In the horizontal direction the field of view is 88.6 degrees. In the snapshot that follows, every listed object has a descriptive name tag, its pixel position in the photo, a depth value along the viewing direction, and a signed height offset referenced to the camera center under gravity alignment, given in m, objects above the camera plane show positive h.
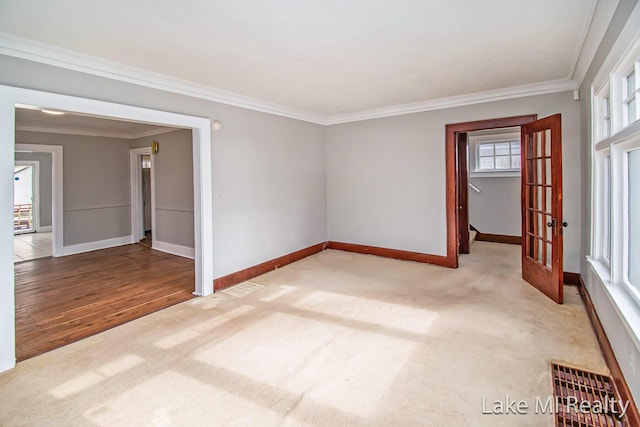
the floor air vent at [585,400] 1.79 -1.14
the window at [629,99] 2.13 +0.70
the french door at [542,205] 3.38 +0.03
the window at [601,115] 2.76 +0.79
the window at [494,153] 6.48 +1.12
